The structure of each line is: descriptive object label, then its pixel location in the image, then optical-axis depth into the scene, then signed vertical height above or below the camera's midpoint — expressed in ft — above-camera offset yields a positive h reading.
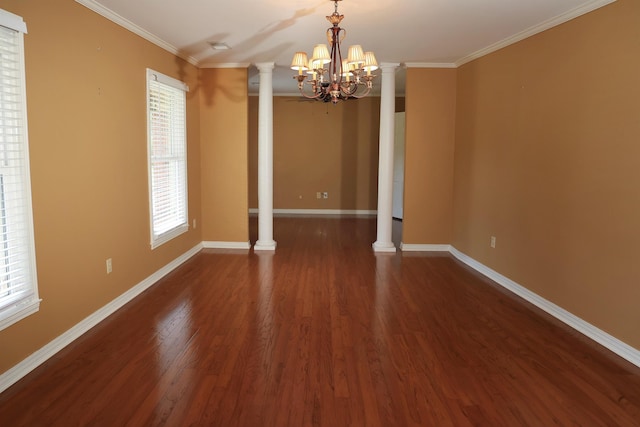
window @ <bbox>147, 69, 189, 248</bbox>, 14.76 +0.34
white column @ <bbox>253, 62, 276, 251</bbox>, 19.33 +0.10
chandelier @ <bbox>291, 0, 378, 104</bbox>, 10.57 +2.48
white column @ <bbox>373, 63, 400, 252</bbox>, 19.35 +0.18
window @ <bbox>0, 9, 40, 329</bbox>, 8.09 -0.42
